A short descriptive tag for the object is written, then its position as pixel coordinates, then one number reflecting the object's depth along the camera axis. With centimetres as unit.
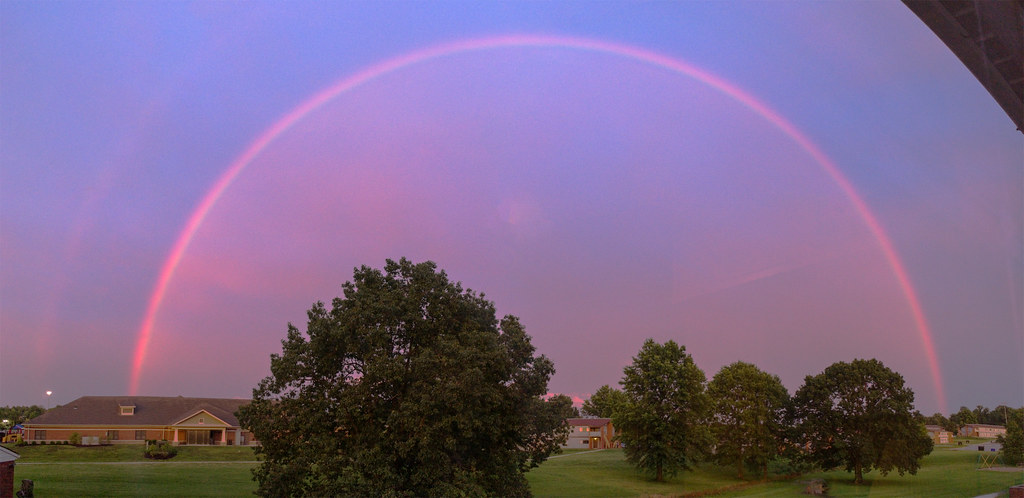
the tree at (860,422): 6197
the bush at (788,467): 6912
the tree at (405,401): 2661
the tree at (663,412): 6191
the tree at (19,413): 13112
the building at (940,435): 15500
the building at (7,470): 2561
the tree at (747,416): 6725
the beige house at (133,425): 7694
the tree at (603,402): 6841
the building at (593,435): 11394
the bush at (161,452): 6126
